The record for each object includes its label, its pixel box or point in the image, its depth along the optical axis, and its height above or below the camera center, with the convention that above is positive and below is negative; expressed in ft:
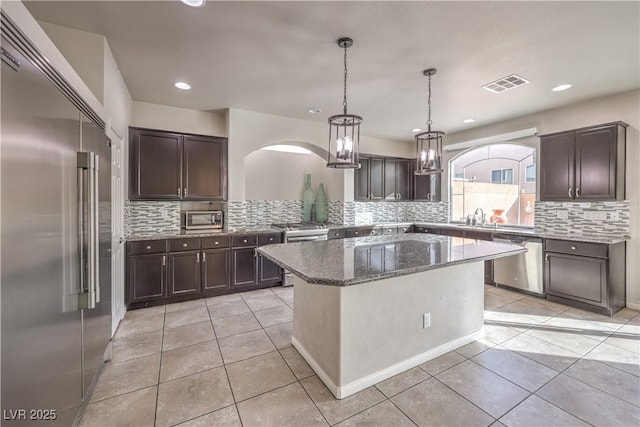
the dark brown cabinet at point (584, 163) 11.28 +1.95
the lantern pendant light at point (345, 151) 7.78 +1.66
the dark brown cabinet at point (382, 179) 18.06 +2.05
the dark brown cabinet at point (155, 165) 12.01 +2.01
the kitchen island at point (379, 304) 6.44 -2.45
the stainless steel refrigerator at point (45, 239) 3.30 -0.41
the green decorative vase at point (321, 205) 18.12 +0.36
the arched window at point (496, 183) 15.61 +1.64
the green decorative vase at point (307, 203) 18.06 +0.49
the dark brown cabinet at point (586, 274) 10.91 -2.61
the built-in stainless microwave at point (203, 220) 13.61 -0.43
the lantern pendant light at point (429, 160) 9.17 +1.65
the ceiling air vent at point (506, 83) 10.27 +4.75
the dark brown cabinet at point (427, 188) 19.31 +1.53
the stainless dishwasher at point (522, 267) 12.97 -2.74
